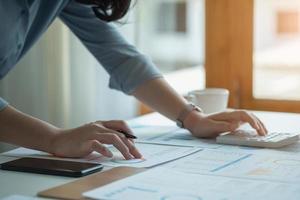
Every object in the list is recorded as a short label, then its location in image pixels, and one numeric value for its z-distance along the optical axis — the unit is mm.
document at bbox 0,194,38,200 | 1049
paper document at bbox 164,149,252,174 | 1192
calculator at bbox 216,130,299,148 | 1373
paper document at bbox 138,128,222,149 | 1408
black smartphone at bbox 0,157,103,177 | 1174
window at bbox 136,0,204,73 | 2249
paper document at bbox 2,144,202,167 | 1248
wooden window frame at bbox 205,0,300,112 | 2048
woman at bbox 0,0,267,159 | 1289
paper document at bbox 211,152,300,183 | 1146
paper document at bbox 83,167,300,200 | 1040
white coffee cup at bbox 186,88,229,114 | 1731
